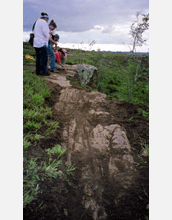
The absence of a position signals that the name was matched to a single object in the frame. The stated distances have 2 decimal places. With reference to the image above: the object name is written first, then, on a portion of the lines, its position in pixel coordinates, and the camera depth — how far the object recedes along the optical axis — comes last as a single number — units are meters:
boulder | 7.72
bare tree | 11.68
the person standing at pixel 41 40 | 5.11
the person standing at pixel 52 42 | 6.31
